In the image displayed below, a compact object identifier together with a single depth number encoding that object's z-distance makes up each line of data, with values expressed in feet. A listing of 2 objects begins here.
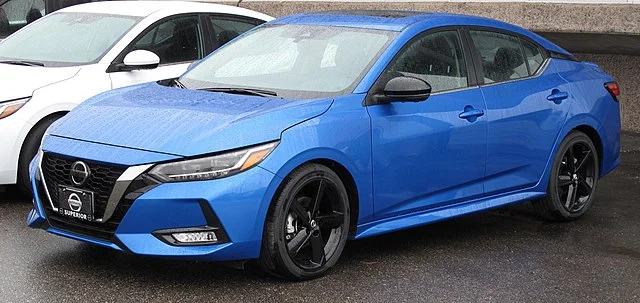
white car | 26.00
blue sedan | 18.72
